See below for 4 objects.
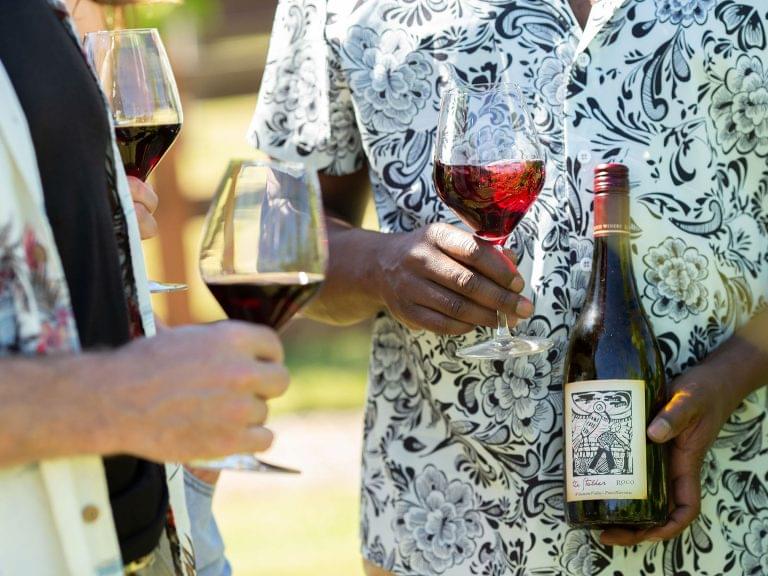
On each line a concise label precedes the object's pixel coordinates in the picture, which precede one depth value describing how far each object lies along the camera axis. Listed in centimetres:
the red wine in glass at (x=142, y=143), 167
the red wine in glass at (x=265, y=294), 140
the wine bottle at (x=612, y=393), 167
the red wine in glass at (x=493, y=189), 168
